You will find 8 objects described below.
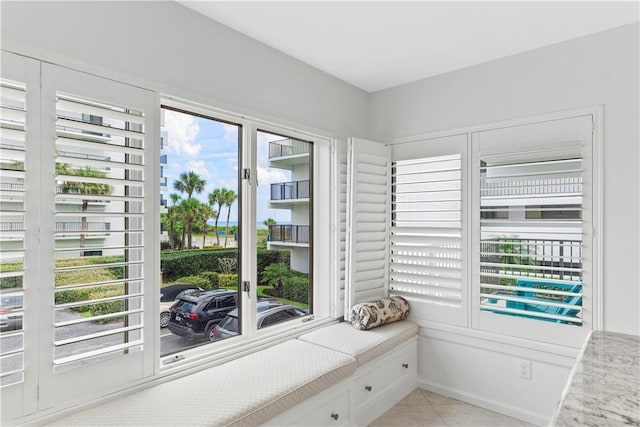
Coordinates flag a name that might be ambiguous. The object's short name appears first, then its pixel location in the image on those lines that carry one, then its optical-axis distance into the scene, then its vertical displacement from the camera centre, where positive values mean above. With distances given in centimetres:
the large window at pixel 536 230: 236 -12
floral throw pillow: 277 -77
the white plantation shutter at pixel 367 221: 292 -7
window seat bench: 159 -87
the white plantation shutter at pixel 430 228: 287 -12
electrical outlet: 255 -108
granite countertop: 81 -45
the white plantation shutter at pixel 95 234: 153 -10
